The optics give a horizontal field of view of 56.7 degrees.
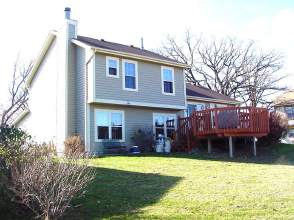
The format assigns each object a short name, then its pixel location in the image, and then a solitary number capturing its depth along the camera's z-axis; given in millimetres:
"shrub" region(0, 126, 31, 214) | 5384
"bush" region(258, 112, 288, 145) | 14654
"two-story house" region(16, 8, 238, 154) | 14306
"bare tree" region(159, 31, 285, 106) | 30842
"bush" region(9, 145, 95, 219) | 4916
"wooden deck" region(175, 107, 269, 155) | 12967
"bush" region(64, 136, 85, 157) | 12445
